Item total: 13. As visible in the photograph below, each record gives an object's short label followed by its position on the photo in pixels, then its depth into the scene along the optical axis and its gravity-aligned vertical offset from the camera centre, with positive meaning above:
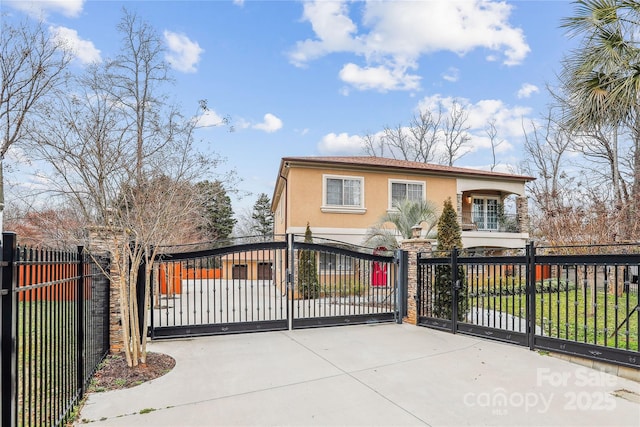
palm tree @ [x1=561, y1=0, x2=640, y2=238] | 6.97 +2.96
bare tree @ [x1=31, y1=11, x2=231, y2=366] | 5.07 +0.73
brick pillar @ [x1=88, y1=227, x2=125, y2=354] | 5.15 -0.67
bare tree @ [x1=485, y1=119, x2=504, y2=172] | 31.11 +6.44
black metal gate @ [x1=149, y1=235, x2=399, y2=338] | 7.20 -2.16
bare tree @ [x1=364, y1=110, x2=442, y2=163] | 33.03 +6.95
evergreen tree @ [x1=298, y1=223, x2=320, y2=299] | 11.14 -1.94
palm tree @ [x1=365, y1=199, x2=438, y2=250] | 12.77 -0.19
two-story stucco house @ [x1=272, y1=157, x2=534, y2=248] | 15.80 +0.96
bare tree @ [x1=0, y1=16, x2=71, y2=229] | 11.34 +4.76
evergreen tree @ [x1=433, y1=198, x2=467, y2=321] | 7.73 -1.33
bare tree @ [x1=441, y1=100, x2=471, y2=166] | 32.31 +7.07
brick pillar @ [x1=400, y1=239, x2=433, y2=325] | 8.33 -1.28
